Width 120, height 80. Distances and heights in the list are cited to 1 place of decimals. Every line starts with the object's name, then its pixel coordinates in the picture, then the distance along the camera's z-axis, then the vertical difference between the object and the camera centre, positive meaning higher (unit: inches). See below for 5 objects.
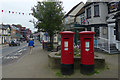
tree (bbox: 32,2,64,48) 379.2 +118.4
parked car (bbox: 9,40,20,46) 837.4 -30.3
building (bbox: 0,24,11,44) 1201.2 +106.5
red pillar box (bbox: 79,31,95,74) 144.3 -22.8
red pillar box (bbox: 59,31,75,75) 145.8 -23.3
